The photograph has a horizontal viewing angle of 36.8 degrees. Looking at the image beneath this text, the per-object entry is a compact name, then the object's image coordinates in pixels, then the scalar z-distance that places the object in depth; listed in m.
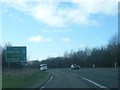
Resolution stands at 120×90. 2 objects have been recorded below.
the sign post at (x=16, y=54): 17.88
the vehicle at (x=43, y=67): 47.24
